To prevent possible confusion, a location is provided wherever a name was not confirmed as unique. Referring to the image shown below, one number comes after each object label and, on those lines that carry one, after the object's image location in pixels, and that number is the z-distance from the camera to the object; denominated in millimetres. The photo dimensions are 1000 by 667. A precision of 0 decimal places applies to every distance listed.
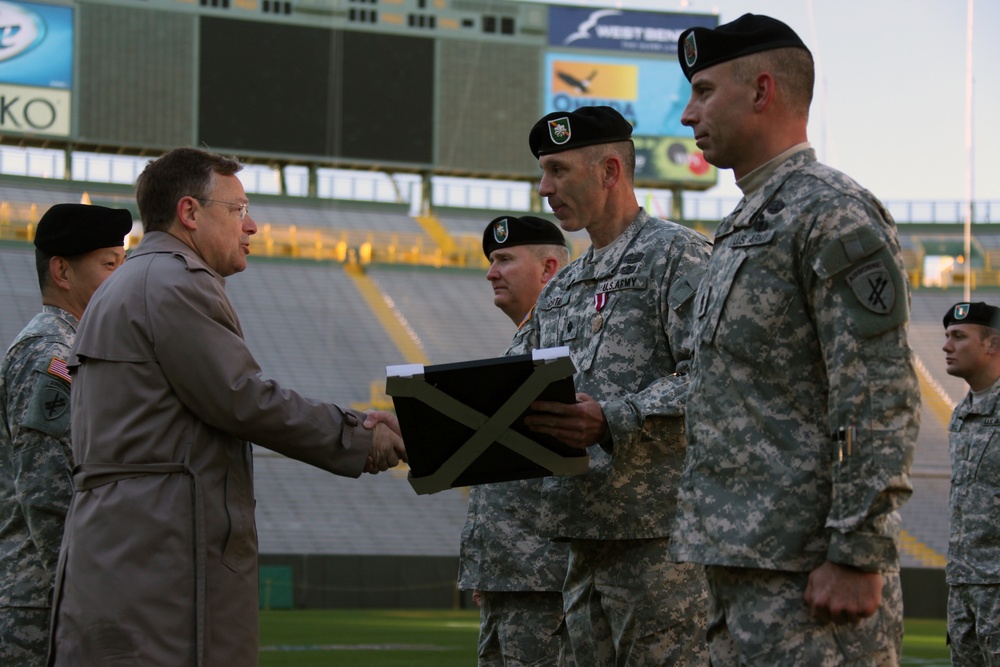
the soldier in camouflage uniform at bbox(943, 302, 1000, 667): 6223
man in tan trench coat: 3240
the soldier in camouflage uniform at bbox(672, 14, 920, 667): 2680
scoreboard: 29547
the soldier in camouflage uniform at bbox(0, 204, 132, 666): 4301
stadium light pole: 25133
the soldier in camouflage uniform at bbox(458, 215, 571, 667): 4863
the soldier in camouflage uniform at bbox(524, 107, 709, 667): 3734
